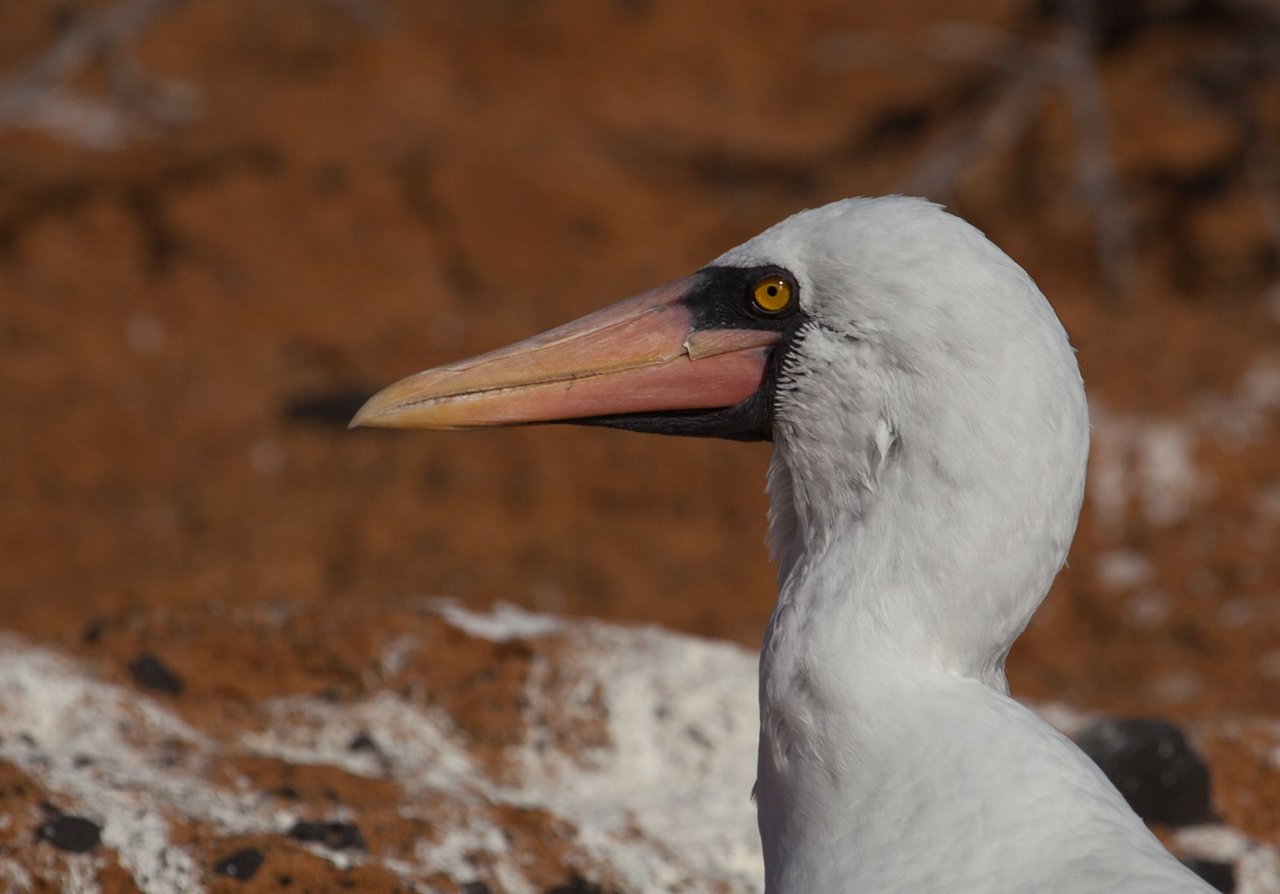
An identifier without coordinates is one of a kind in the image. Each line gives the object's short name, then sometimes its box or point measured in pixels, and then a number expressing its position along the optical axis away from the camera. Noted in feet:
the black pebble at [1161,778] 29.14
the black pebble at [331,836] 25.05
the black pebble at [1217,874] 27.71
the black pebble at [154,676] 31.35
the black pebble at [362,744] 30.19
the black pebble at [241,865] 23.57
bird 18.31
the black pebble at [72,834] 23.54
